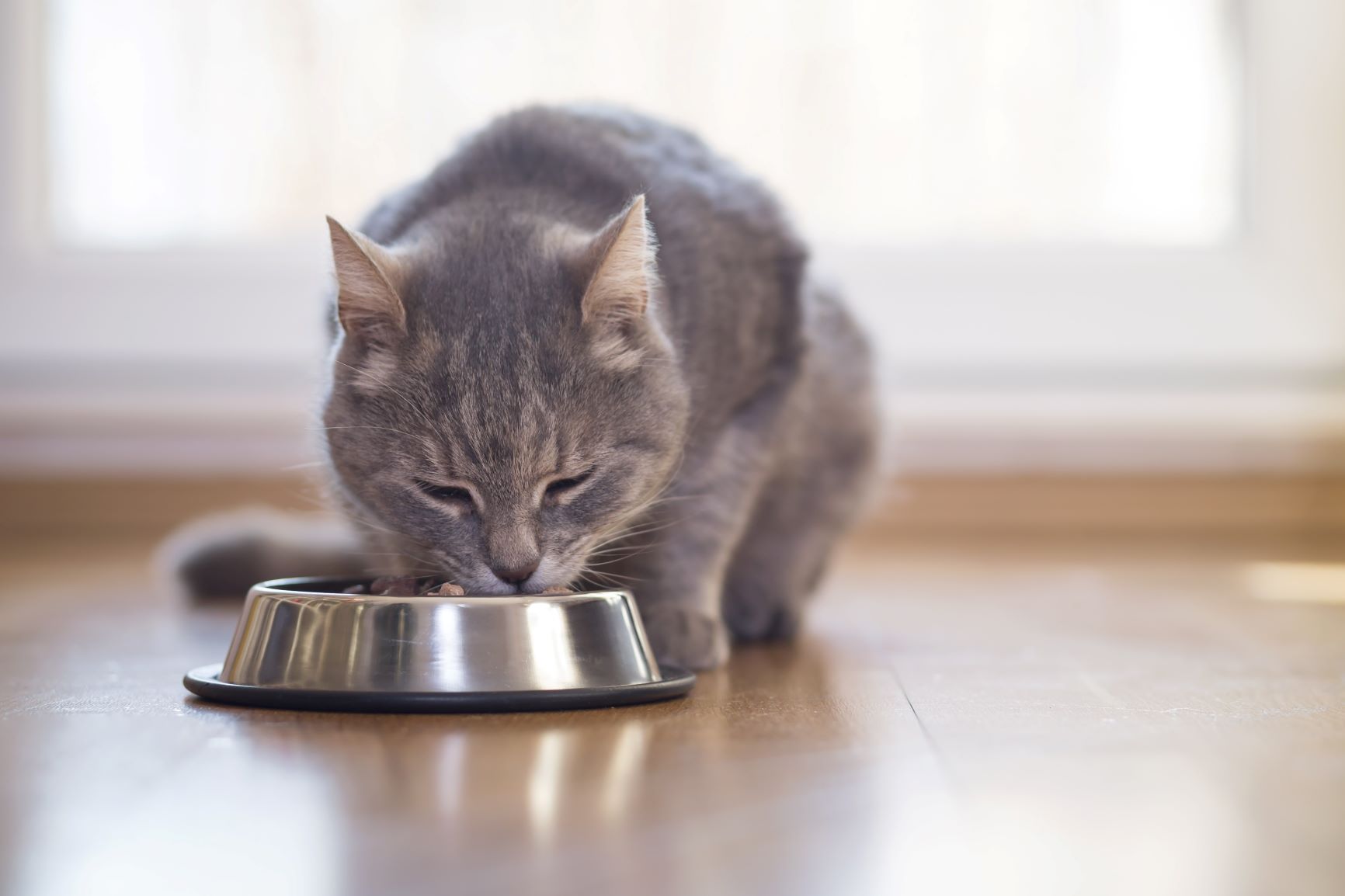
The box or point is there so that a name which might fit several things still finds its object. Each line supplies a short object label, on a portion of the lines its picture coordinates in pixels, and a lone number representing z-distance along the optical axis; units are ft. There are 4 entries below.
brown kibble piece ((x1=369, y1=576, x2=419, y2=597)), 4.44
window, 10.65
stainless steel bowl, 3.83
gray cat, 4.56
